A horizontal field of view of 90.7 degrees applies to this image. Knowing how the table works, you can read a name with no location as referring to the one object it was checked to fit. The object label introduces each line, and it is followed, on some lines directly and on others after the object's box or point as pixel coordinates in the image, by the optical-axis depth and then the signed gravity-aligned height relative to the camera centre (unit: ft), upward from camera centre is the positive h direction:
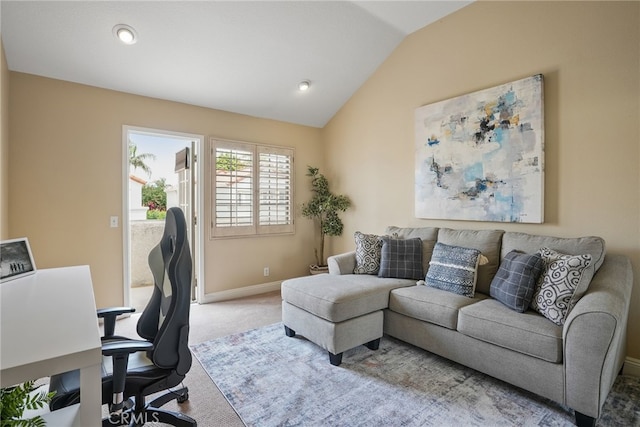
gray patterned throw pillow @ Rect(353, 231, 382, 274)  10.25 -1.40
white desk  2.58 -1.19
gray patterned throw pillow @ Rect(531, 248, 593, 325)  6.27 -1.53
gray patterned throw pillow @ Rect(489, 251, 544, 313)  6.90 -1.57
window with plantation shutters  12.91 +1.01
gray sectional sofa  5.52 -2.27
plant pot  14.53 -2.66
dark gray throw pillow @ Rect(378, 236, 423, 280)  9.78 -1.48
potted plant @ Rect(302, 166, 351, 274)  14.55 +0.13
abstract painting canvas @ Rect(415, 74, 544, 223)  8.70 +1.74
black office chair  4.14 -2.10
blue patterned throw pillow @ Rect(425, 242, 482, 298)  8.16 -1.57
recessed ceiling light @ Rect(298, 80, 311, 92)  12.47 +5.05
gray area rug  5.84 -3.79
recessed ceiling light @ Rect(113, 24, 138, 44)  8.61 +4.95
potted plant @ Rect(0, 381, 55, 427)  2.56 -1.66
